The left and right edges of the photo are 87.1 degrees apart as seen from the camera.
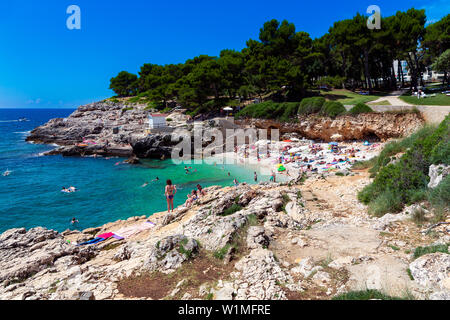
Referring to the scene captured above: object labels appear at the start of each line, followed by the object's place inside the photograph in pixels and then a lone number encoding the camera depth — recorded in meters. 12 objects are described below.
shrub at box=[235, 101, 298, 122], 31.36
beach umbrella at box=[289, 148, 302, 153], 27.41
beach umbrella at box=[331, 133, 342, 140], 27.01
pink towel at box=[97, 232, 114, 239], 10.67
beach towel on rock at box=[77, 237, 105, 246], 10.02
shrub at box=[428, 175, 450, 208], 6.22
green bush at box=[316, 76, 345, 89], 33.38
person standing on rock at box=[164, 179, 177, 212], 12.38
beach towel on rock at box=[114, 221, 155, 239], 10.58
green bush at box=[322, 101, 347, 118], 27.00
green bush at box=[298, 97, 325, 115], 29.08
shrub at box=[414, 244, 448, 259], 4.53
